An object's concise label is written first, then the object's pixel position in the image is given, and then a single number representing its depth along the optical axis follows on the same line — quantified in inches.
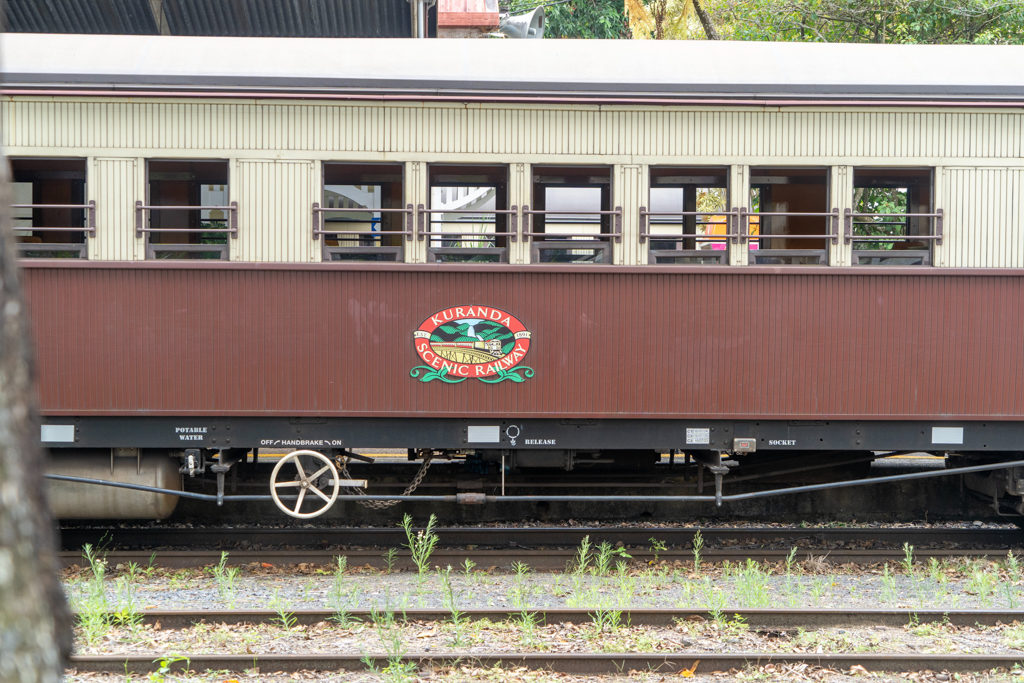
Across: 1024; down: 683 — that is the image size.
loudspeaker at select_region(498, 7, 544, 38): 500.8
